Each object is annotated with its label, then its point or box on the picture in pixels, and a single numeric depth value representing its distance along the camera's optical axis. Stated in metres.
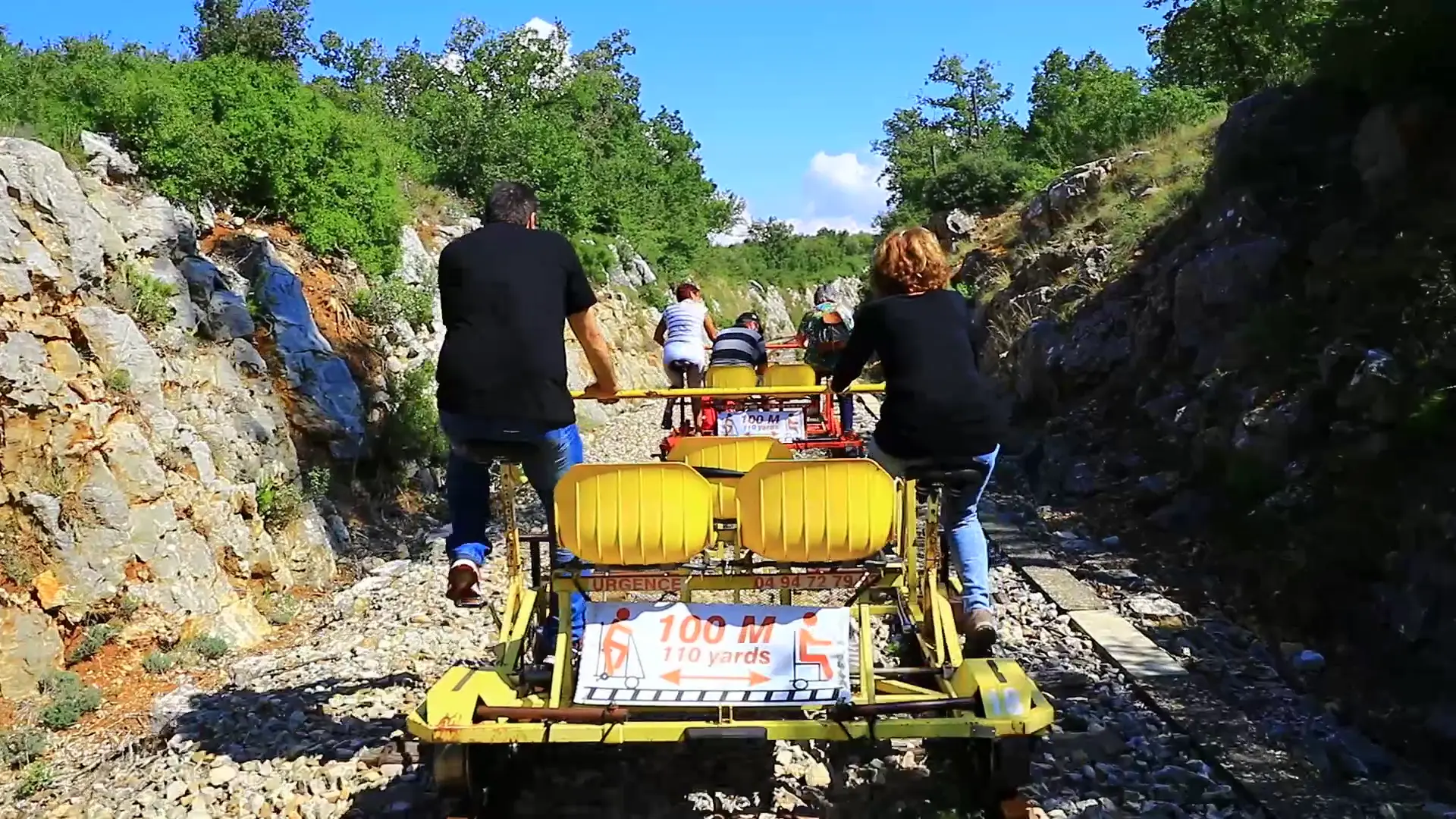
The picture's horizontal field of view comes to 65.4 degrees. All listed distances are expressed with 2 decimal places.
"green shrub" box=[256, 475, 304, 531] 8.55
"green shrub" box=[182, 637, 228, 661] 6.77
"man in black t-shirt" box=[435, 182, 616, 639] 4.45
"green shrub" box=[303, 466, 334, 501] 9.54
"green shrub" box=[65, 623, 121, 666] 6.46
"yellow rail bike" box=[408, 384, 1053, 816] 3.81
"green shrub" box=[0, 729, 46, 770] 5.53
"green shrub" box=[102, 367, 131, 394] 7.66
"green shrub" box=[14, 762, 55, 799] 5.14
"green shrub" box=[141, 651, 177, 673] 6.54
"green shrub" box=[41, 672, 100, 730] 5.93
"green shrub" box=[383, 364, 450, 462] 11.59
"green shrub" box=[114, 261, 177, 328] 8.52
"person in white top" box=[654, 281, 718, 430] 12.77
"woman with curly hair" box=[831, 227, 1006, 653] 4.58
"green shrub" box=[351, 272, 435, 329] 13.32
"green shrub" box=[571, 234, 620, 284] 27.67
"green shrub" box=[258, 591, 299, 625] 7.64
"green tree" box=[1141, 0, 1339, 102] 16.98
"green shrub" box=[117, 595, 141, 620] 6.72
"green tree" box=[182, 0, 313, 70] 28.34
